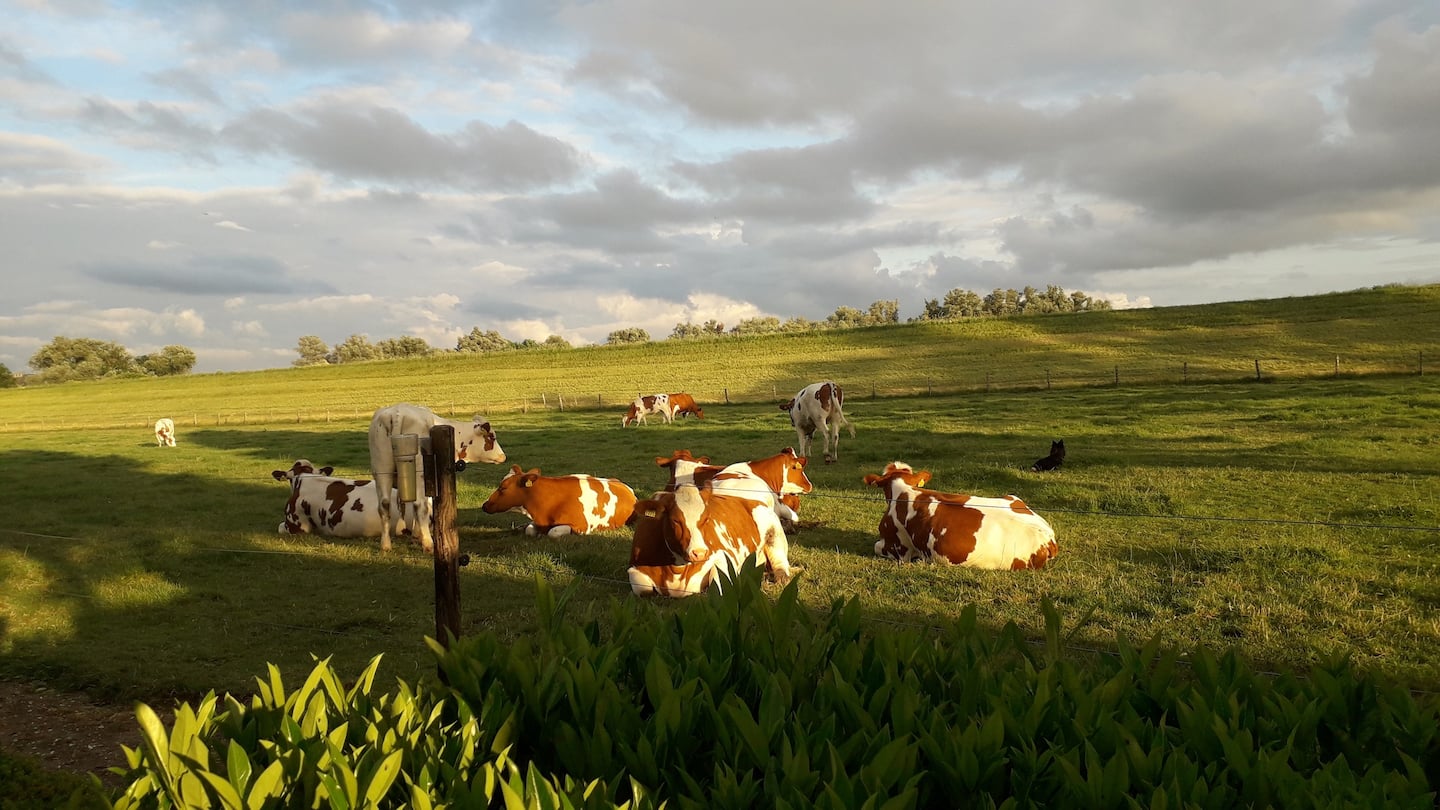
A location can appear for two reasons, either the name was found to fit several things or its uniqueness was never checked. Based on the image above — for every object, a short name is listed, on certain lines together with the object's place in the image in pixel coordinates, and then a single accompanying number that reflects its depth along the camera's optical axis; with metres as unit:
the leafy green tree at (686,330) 111.80
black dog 13.75
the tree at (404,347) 113.69
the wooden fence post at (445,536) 4.91
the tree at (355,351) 109.31
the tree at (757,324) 98.28
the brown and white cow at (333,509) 11.33
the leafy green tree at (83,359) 91.89
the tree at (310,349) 109.69
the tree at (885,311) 125.11
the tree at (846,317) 122.88
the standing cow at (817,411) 17.22
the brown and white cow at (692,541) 7.68
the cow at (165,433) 28.97
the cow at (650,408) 28.08
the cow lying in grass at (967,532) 8.30
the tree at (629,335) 111.38
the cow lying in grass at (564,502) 10.48
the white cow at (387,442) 10.50
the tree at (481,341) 113.75
